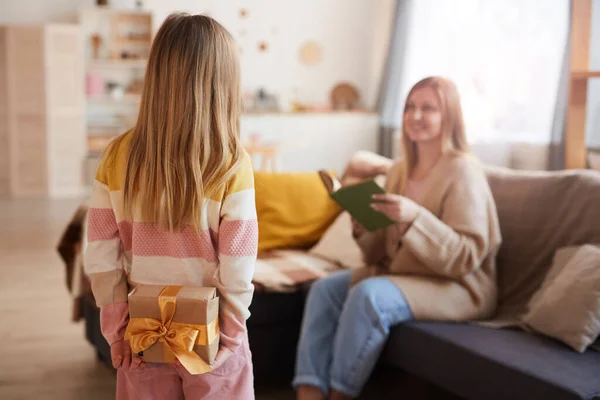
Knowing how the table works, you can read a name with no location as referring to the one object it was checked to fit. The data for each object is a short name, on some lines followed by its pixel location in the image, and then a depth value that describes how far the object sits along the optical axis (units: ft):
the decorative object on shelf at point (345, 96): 25.82
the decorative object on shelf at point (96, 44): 25.31
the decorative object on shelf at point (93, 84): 25.38
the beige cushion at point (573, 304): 6.75
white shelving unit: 25.32
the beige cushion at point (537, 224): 7.86
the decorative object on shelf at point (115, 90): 25.12
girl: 4.38
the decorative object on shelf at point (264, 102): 24.90
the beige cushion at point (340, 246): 9.93
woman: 7.39
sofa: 6.46
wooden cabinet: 24.97
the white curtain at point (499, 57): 15.03
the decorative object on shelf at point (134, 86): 25.90
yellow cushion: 10.44
